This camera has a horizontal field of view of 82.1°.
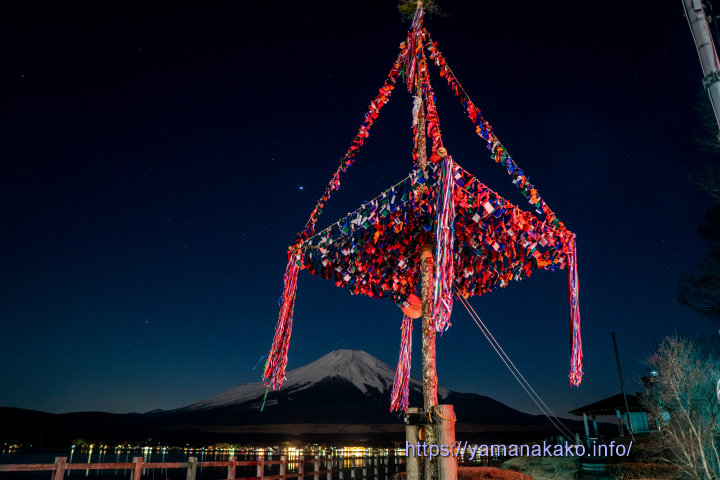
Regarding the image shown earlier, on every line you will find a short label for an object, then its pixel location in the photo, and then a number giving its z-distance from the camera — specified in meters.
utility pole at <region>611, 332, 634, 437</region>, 21.93
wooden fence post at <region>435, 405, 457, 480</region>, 3.59
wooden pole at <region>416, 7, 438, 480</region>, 3.81
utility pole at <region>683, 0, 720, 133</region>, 2.34
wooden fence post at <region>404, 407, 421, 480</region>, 3.92
